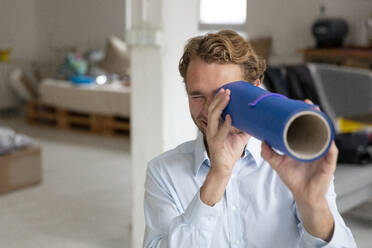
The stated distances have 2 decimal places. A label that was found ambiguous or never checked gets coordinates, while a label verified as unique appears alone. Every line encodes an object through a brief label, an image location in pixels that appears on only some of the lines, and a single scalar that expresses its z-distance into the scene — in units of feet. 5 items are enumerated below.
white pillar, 8.63
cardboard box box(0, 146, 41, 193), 12.80
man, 3.43
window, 23.90
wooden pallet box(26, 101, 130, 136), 19.30
